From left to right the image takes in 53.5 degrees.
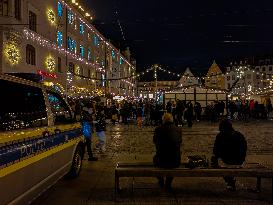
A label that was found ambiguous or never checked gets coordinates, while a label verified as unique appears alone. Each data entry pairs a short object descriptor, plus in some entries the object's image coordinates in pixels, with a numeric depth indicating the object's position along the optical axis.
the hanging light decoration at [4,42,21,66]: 16.35
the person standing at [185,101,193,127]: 17.50
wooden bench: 5.07
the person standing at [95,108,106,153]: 9.11
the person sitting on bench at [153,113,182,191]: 5.29
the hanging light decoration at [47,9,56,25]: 21.44
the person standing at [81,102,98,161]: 8.39
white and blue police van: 3.61
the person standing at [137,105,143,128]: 18.85
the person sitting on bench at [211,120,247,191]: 5.39
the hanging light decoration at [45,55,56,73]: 21.30
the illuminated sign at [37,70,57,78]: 19.67
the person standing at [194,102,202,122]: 21.98
